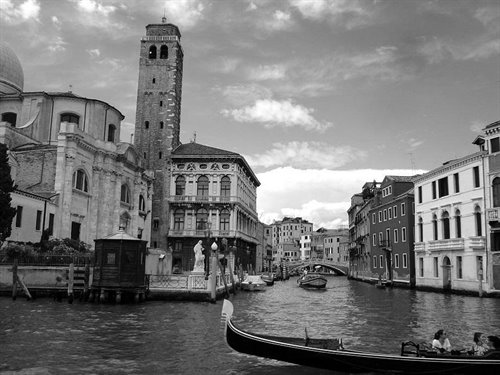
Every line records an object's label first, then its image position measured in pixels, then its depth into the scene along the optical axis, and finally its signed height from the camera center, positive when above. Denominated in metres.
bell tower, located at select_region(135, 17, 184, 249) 50.75 +15.03
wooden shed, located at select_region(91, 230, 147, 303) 25.02 -0.36
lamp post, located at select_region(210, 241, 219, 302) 26.36 -0.96
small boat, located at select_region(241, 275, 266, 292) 41.38 -1.60
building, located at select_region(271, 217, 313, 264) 125.06 +7.57
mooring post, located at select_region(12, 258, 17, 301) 24.56 -1.23
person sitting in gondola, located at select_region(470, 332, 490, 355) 10.14 -1.53
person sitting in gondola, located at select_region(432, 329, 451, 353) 10.54 -1.55
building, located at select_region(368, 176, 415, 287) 43.12 +3.35
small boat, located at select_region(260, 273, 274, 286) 51.34 -1.51
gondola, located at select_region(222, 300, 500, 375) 9.62 -1.73
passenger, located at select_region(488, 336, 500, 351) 10.01 -1.40
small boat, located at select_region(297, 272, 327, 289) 45.50 -1.52
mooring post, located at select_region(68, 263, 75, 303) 24.23 -1.00
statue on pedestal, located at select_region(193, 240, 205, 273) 29.74 +0.18
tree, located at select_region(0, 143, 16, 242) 25.38 +2.94
